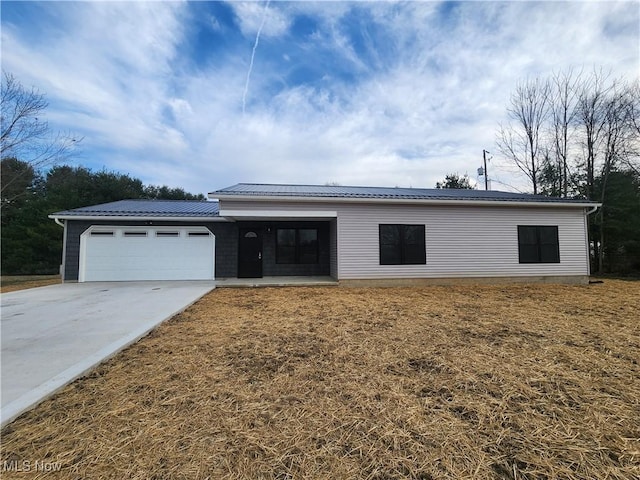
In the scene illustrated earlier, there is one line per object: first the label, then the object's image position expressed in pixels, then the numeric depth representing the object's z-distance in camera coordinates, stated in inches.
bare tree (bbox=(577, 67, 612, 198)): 568.7
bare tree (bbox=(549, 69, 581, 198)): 603.2
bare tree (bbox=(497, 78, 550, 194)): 655.8
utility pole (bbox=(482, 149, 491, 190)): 838.5
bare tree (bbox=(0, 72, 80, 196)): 443.2
